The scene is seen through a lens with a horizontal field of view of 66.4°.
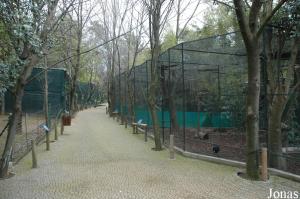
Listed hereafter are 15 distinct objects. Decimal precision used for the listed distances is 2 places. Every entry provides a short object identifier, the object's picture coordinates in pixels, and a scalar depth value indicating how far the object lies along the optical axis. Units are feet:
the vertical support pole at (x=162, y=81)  31.15
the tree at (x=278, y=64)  18.73
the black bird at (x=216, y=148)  21.92
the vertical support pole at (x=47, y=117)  26.61
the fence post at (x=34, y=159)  20.46
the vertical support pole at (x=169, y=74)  26.56
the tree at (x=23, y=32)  12.92
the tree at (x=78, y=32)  57.16
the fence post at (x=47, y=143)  26.57
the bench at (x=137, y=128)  35.31
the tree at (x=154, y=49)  25.96
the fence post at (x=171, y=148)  22.71
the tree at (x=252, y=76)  16.83
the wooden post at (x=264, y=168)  16.67
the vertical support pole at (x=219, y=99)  31.90
